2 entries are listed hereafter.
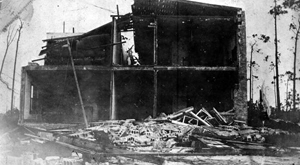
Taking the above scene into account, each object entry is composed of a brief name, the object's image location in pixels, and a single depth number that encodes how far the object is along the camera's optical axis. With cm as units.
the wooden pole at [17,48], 3044
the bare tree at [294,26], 1456
